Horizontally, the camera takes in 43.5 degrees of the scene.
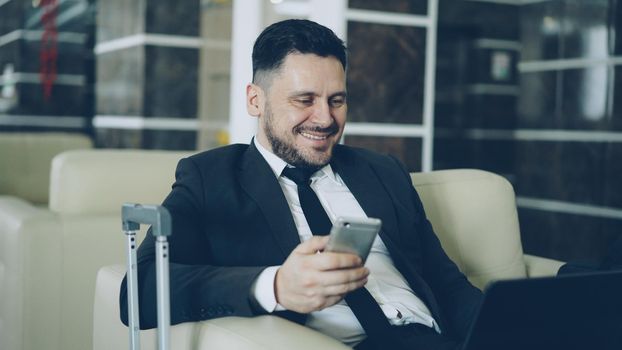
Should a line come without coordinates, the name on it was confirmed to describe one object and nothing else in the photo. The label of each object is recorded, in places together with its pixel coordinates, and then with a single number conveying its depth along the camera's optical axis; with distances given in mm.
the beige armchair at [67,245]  2521
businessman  1623
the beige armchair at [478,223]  2453
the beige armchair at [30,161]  5242
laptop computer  1305
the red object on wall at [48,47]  7965
